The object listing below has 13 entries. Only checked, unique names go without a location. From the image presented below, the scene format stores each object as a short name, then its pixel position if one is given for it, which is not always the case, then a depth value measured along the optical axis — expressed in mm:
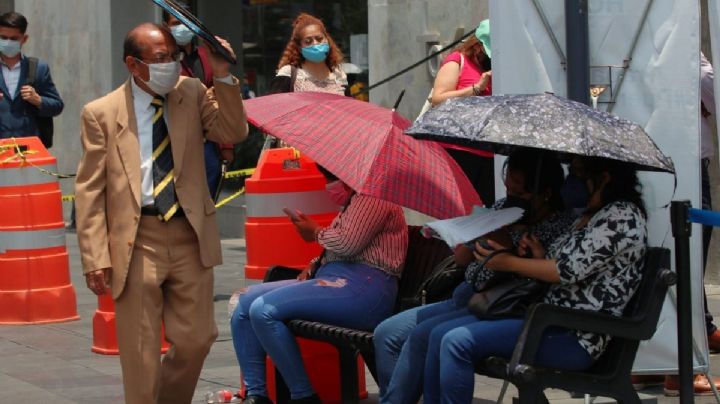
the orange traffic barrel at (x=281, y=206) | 12783
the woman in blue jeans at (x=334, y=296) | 11558
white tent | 11340
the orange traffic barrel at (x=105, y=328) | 15252
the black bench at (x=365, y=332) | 11306
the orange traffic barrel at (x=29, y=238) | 17688
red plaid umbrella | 11116
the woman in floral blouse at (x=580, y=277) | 9483
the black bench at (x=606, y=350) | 9286
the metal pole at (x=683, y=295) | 9769
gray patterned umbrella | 9232
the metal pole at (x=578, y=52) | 11130
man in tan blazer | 10871
